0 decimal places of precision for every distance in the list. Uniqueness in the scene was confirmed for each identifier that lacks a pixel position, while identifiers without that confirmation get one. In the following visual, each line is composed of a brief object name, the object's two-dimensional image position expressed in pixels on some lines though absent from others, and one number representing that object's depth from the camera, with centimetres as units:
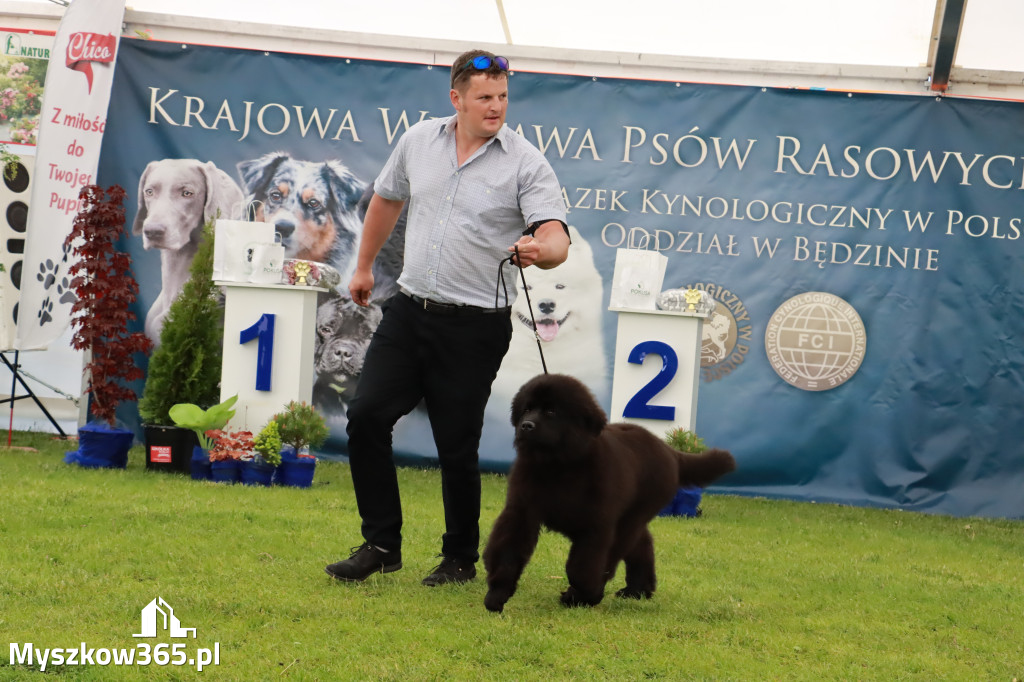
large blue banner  756
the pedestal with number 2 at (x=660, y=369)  680
